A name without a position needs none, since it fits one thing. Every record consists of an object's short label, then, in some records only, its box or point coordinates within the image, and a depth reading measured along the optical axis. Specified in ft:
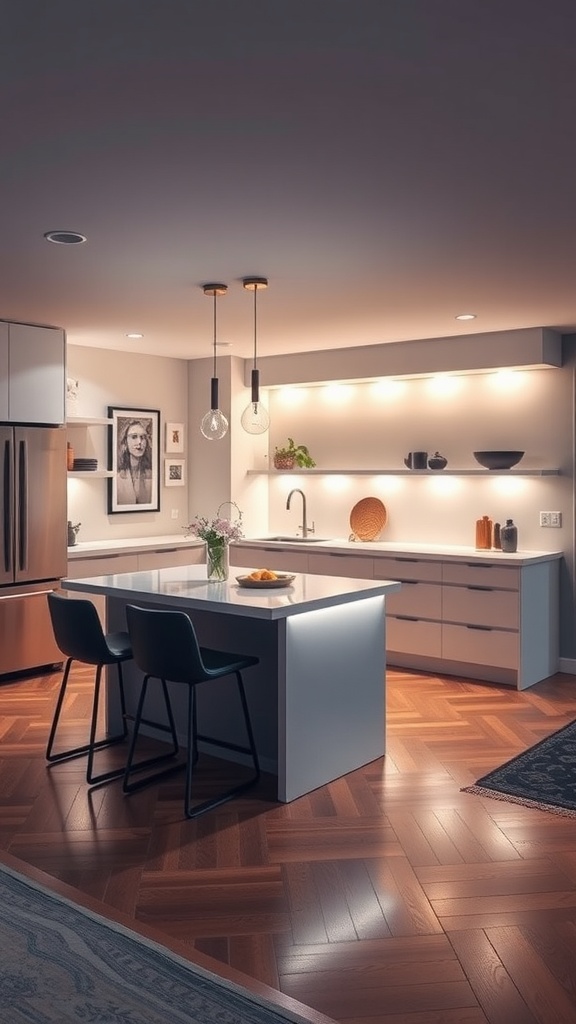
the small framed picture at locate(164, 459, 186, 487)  25.73
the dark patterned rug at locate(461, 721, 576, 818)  12.62
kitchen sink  24.23
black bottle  20.45
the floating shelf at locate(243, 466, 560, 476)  20.32
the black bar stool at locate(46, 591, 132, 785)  13.38
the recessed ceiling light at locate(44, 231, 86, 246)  12.21
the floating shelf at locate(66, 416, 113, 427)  21.82
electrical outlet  20.63
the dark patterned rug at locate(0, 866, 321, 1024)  7.61
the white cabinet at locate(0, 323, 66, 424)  19.38
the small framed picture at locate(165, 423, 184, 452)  25.66
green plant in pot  24.94
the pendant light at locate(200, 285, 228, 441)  15.05
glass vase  15.14
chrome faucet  25.01
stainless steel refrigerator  19.42
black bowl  20.65
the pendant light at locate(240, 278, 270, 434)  14.56
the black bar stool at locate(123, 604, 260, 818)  12.12
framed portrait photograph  24.00
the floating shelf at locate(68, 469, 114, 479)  22.07
